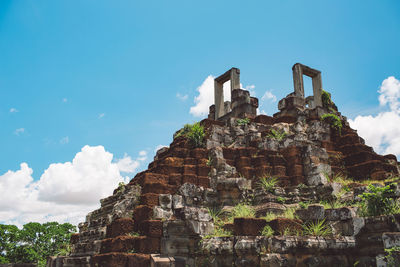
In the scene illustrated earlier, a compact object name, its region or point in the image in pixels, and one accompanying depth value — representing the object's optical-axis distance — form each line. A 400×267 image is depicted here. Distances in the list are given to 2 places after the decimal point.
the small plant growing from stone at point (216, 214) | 8.56
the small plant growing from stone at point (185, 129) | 12.11
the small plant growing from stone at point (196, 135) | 11.05
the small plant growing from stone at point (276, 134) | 11.52
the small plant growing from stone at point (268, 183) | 9.42
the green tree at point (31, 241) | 29.45
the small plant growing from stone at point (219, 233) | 7.56
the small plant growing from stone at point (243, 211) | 8.27
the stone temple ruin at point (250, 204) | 6.76
